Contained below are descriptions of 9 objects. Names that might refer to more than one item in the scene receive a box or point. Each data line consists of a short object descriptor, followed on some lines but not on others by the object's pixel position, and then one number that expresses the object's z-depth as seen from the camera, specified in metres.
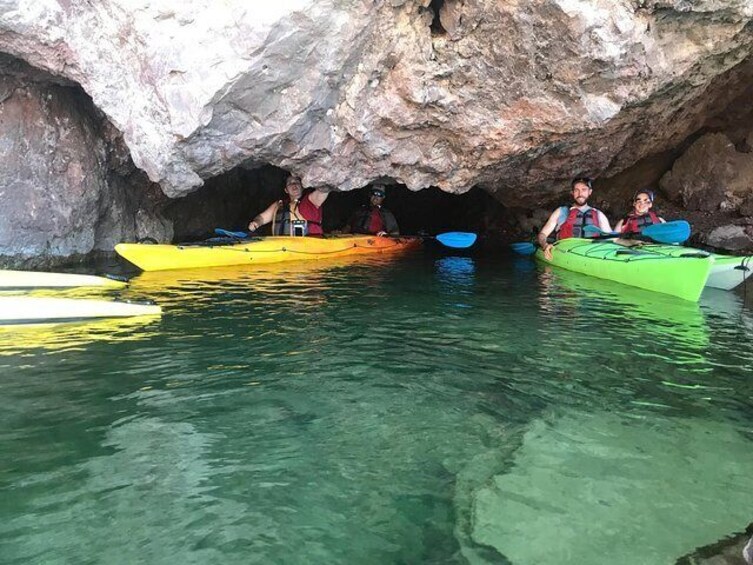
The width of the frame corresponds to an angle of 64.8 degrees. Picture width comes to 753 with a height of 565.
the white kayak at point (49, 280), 6.25
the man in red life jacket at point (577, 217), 10.92
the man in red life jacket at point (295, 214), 11.47
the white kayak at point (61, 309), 5.36
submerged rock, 2.40
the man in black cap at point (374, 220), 13.58
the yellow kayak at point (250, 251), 8.71
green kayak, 7.41
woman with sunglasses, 10.10
